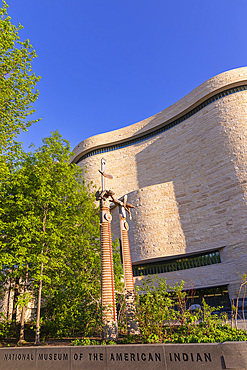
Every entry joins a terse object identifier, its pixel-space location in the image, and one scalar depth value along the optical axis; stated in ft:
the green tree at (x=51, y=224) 38.92
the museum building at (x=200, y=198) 81.61
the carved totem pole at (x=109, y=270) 27.14
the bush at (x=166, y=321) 23.25
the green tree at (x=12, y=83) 37.11
